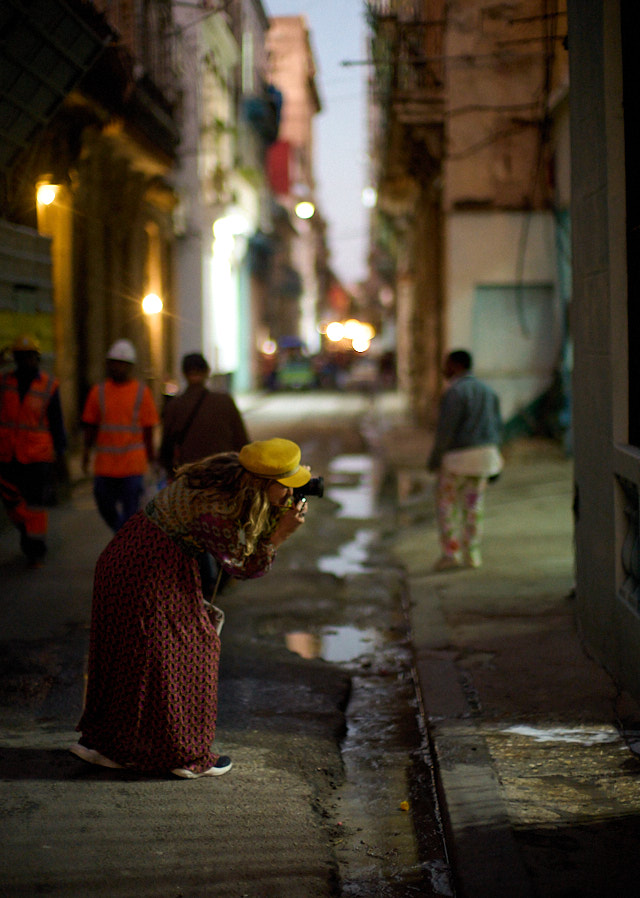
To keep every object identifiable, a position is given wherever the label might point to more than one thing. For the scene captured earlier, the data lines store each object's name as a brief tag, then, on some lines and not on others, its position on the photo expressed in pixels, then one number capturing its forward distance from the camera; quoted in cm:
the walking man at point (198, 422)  700
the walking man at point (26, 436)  772
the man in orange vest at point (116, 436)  740
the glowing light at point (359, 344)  6193
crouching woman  378
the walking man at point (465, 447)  784
